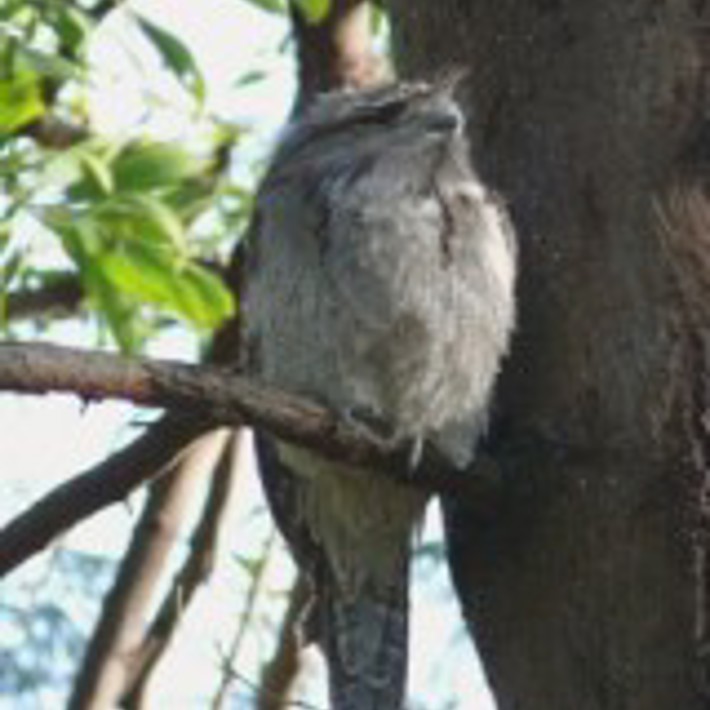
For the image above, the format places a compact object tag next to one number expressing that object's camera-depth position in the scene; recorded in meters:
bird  6.79
